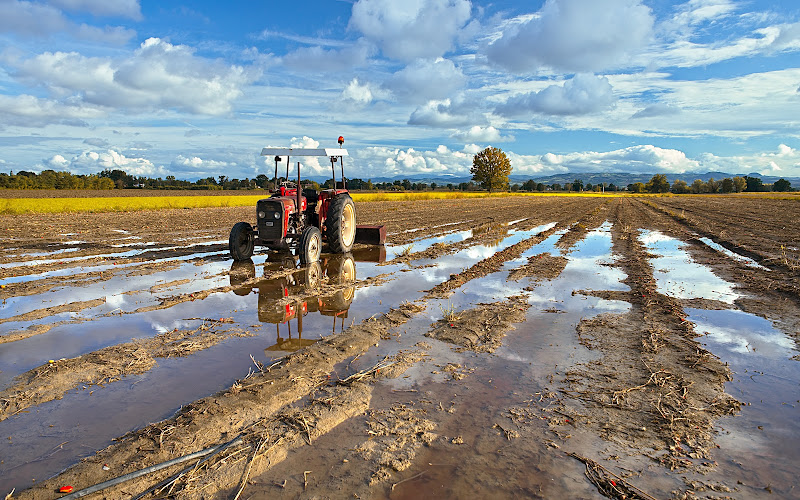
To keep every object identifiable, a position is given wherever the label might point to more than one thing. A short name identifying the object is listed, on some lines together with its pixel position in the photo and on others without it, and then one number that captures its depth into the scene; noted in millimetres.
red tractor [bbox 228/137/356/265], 9344
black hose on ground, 2539
